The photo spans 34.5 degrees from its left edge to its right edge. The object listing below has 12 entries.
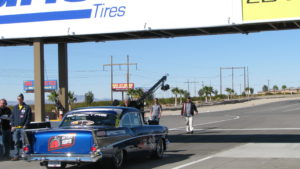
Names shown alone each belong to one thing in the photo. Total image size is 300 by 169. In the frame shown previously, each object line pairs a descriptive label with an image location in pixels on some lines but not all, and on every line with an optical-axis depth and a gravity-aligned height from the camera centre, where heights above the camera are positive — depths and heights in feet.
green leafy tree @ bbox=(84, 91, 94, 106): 309.83 -3.90
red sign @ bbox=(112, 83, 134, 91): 403.48 +3.84
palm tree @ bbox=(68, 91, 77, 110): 269.81 -3.20
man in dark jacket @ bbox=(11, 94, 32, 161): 42.50 -2.27
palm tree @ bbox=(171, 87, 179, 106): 395.96 -1.03
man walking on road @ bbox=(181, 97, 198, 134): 74.03 -3.34
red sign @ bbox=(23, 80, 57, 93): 350.64 +4.74
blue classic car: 32.12 -3.32
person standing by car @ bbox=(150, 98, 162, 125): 71.41 -3.25
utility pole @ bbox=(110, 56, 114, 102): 280.84 +10.44
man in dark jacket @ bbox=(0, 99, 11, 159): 44.14 -2.97
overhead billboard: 47.21 +7.75
